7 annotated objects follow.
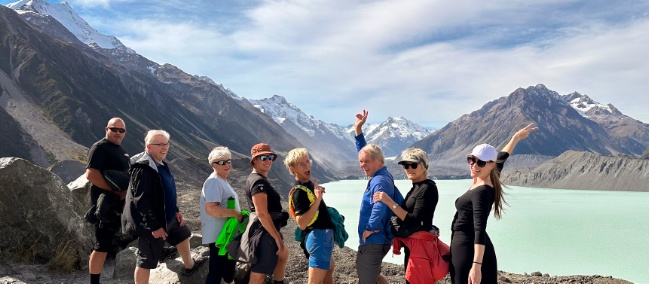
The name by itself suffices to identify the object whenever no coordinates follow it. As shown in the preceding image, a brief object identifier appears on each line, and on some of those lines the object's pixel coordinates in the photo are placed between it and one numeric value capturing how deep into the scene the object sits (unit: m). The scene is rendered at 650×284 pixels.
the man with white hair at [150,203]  5.71
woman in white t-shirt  6.01
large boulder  8.46
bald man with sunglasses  6.60
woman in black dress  4.73
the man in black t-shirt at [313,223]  5.32
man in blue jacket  5.35
